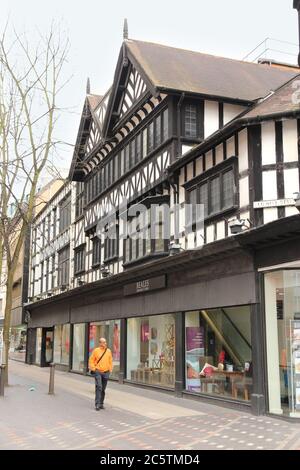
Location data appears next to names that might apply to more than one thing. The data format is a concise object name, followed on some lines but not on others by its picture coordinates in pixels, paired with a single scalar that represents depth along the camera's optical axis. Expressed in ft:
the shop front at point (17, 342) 135.10
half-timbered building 36.42
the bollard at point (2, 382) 46.60
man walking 38.99
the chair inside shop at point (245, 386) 37.71
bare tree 58.70
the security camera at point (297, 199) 31.23
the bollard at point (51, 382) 48.32
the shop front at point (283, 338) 34.35
